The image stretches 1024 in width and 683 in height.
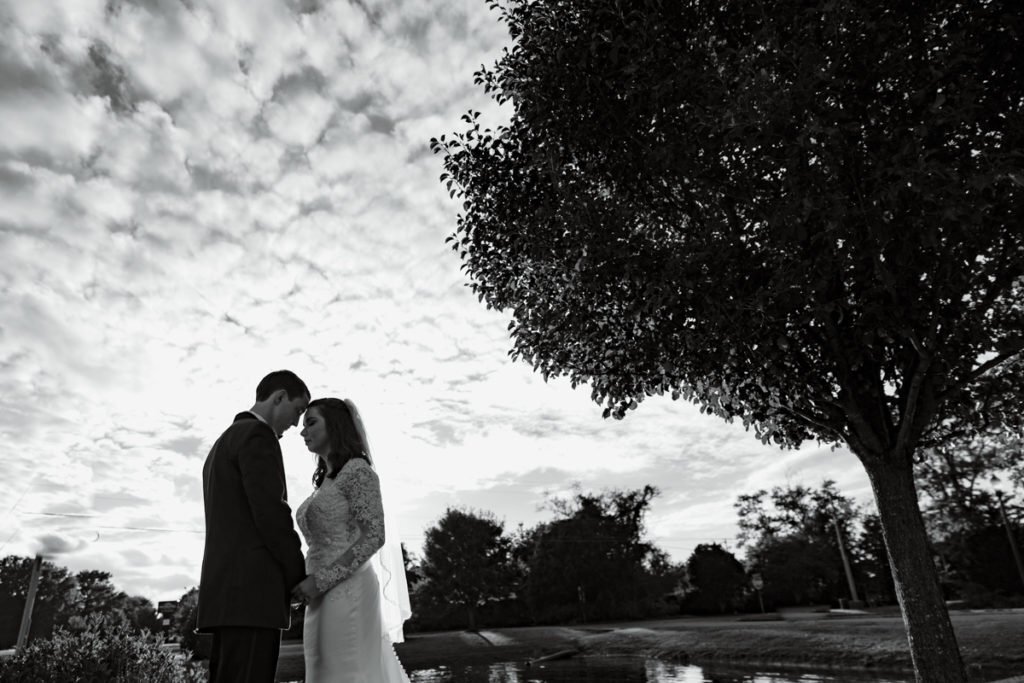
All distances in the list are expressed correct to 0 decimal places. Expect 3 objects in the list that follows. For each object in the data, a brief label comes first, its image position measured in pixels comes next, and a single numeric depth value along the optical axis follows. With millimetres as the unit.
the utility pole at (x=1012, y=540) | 43875
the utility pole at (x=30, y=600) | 23398
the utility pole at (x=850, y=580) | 56688
